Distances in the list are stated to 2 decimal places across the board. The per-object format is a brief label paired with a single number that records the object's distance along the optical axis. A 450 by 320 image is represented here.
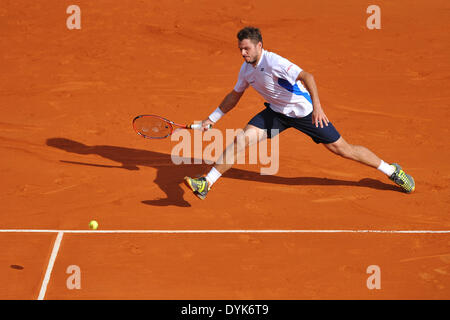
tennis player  14.29
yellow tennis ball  14.52
